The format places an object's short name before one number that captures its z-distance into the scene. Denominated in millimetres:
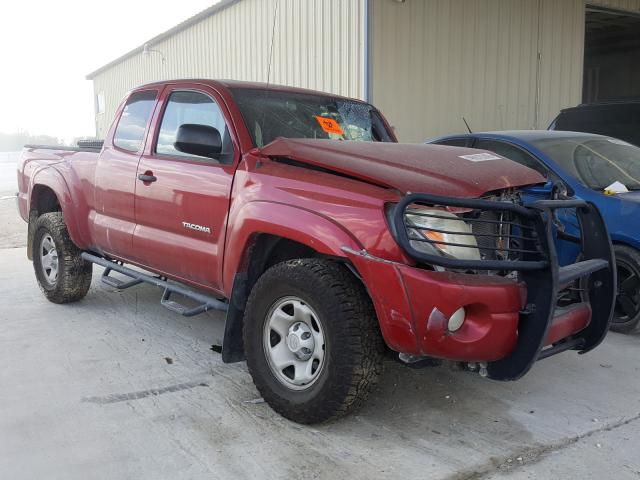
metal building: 9070
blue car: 4609
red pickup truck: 2717
